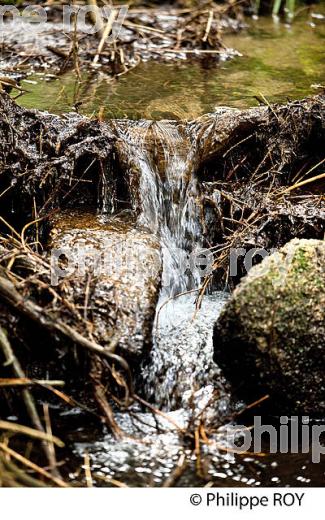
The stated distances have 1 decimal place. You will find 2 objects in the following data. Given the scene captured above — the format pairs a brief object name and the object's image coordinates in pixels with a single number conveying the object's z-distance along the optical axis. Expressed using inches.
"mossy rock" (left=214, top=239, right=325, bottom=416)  144.7
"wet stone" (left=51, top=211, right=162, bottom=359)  148.6
